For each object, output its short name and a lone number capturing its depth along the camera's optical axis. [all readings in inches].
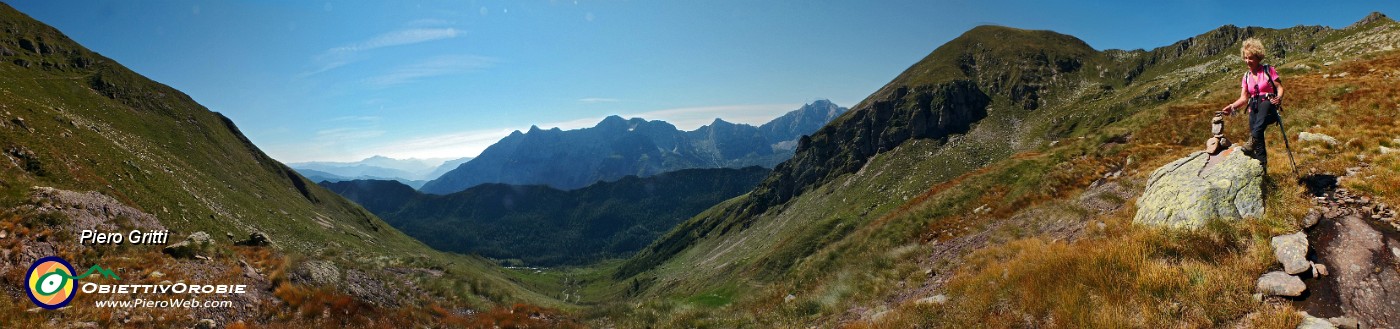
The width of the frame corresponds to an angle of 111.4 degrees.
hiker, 487.8
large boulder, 432.1
